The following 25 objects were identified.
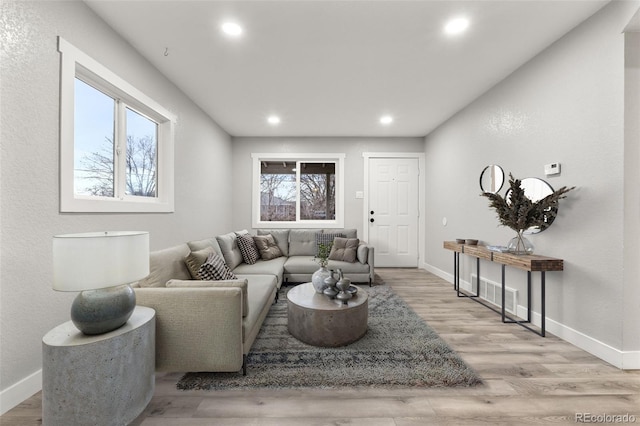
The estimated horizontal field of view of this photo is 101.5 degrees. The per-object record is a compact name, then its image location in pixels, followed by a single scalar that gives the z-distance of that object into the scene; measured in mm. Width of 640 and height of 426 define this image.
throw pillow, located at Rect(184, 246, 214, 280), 2328
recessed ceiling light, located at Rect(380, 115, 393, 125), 3992
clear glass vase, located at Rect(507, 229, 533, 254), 2469
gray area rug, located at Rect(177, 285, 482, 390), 1672
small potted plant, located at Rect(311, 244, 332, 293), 2422
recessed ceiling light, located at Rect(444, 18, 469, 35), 1982
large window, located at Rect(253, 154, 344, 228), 5172
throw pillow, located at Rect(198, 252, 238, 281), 2316
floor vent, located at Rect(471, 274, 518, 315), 2730
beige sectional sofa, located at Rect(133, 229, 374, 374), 1623
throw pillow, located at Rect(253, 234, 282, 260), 3979
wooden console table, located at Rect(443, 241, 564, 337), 2174
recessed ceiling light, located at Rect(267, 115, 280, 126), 3992
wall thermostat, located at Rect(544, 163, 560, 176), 2258
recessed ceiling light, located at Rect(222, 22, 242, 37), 2020
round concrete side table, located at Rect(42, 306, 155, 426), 1180
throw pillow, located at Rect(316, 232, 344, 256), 4366
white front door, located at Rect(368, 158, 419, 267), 5066
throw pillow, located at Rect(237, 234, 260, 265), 3650
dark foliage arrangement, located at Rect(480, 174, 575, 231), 2197
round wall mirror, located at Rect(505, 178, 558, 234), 2306
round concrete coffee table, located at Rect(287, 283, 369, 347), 2074
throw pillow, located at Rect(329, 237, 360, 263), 3932
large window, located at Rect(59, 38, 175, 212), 1745
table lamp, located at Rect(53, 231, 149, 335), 1172
